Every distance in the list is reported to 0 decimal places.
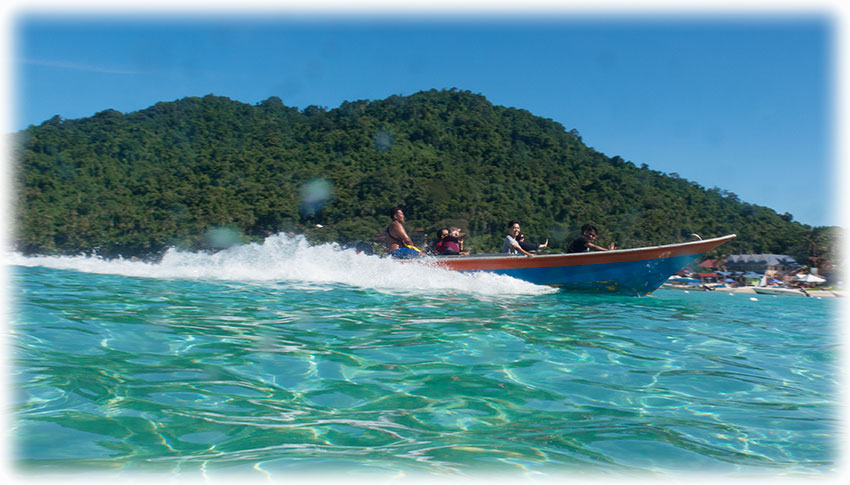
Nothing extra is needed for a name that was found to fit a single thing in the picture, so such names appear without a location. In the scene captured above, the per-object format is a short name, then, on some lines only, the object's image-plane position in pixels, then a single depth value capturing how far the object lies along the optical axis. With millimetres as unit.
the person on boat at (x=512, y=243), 10320
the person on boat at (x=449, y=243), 10750
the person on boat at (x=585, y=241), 9766
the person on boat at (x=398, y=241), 10664
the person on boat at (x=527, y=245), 10523
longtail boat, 9508
